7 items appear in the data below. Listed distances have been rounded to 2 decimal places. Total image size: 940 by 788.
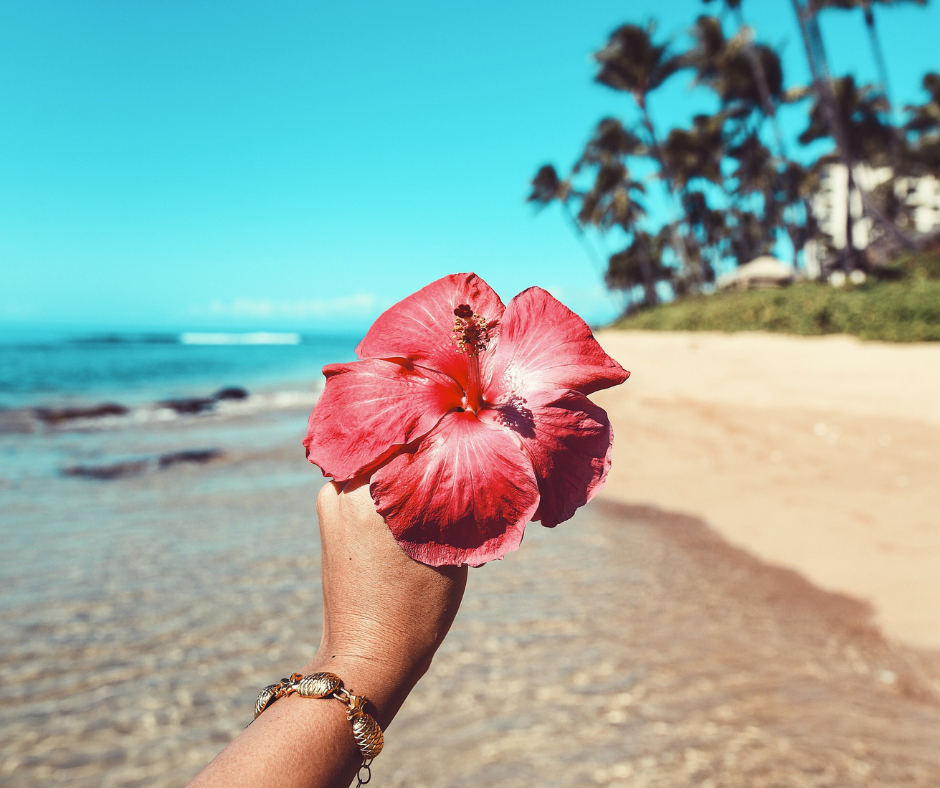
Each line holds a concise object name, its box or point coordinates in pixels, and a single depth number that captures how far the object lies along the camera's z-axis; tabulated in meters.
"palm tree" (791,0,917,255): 18.81
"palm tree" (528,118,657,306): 35.09
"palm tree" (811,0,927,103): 23.45
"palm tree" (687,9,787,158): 27.89
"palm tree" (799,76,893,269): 27.08
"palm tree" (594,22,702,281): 28.52
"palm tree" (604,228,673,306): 48.34
